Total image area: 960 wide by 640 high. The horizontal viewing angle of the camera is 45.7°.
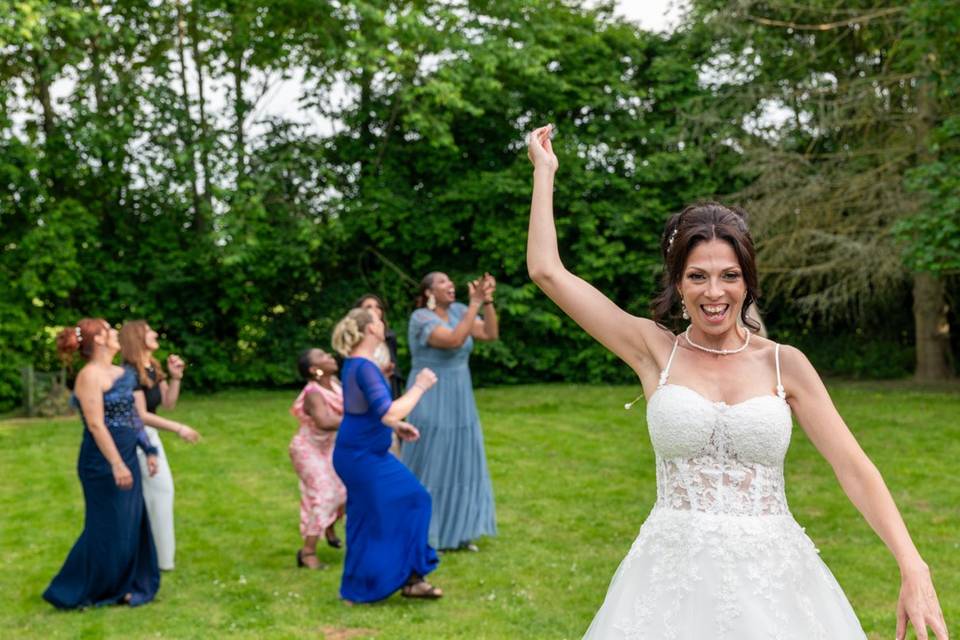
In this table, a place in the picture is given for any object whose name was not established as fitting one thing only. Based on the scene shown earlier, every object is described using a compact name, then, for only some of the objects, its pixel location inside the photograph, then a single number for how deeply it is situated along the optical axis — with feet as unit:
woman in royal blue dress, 24.84
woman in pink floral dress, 29.63
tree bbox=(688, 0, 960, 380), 65.00
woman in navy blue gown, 25.59
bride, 10.91
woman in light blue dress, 30.58
